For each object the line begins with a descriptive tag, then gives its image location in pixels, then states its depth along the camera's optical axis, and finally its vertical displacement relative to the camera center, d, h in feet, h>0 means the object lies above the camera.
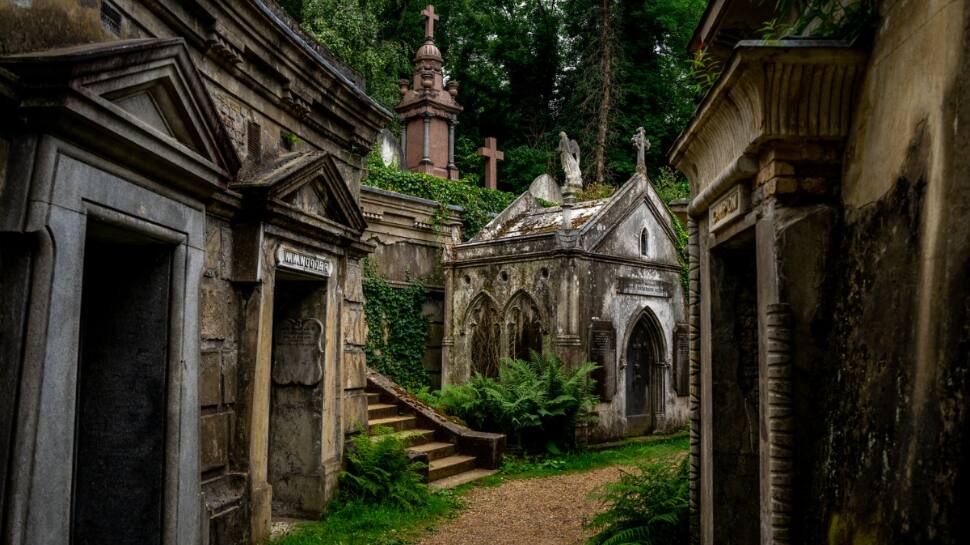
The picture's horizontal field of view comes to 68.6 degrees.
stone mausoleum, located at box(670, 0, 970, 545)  8.14 +0.85
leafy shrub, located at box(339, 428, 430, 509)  25.22 -5.02
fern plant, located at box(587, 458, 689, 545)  18.53 -4.64
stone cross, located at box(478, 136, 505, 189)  73.61 +18.77
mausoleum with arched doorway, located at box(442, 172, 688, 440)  44.16 +2.48
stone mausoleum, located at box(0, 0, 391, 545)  10.80 +1.26
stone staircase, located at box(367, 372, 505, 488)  33.76 -5.00
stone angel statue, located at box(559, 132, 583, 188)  52.29 +13.13
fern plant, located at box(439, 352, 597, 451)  39.65 -3.67
